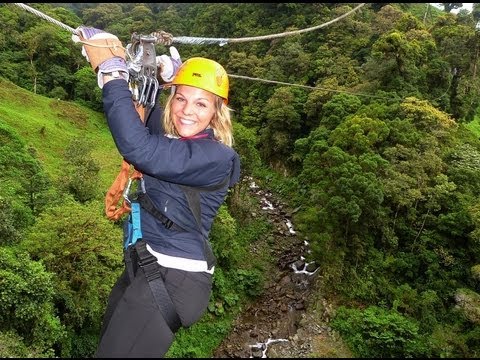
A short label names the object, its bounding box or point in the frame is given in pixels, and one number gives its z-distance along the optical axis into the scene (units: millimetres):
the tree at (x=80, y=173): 15455
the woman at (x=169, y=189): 2303
